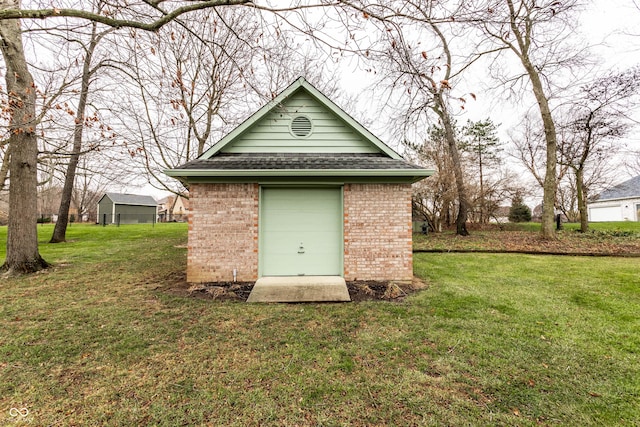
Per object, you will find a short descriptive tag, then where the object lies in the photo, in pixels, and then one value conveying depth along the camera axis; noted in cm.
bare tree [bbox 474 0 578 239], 1224
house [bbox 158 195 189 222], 4646
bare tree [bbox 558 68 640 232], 1245
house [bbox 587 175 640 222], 2788
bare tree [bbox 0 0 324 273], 679
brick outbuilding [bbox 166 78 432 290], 629
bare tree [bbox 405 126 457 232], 1539
